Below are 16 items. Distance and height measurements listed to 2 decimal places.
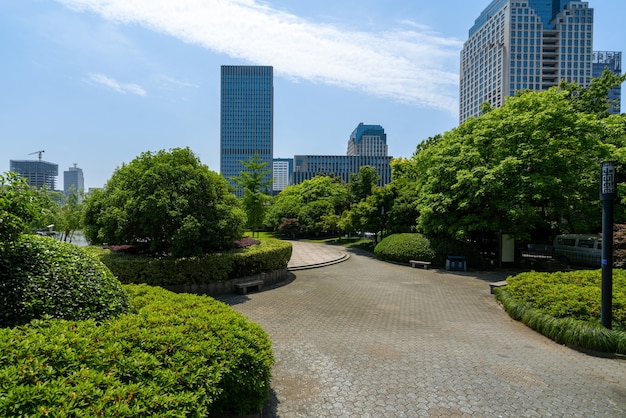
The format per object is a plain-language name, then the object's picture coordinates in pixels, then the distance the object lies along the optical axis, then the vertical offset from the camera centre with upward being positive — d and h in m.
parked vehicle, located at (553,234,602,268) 16.48 -1.76
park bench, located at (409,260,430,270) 17.28 -2.65
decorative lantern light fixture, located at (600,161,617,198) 6.94 +0.75
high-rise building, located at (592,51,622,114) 119.11 +56.62
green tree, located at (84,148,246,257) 10.09 -0.01
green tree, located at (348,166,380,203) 32.09 +2.89
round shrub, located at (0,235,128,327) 4.09 -1.04
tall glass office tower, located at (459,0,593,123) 94.81 +50.19
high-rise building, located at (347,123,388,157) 158.25 +33.75
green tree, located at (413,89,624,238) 14.48 +2.06
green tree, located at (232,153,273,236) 23.56 +1.20
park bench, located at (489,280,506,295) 11.32 -2.41
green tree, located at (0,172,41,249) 4.18 -0.02
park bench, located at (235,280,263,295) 11.55 -2.68
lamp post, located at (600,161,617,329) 6.79 -0.44
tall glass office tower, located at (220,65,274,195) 133.62 +38.82
